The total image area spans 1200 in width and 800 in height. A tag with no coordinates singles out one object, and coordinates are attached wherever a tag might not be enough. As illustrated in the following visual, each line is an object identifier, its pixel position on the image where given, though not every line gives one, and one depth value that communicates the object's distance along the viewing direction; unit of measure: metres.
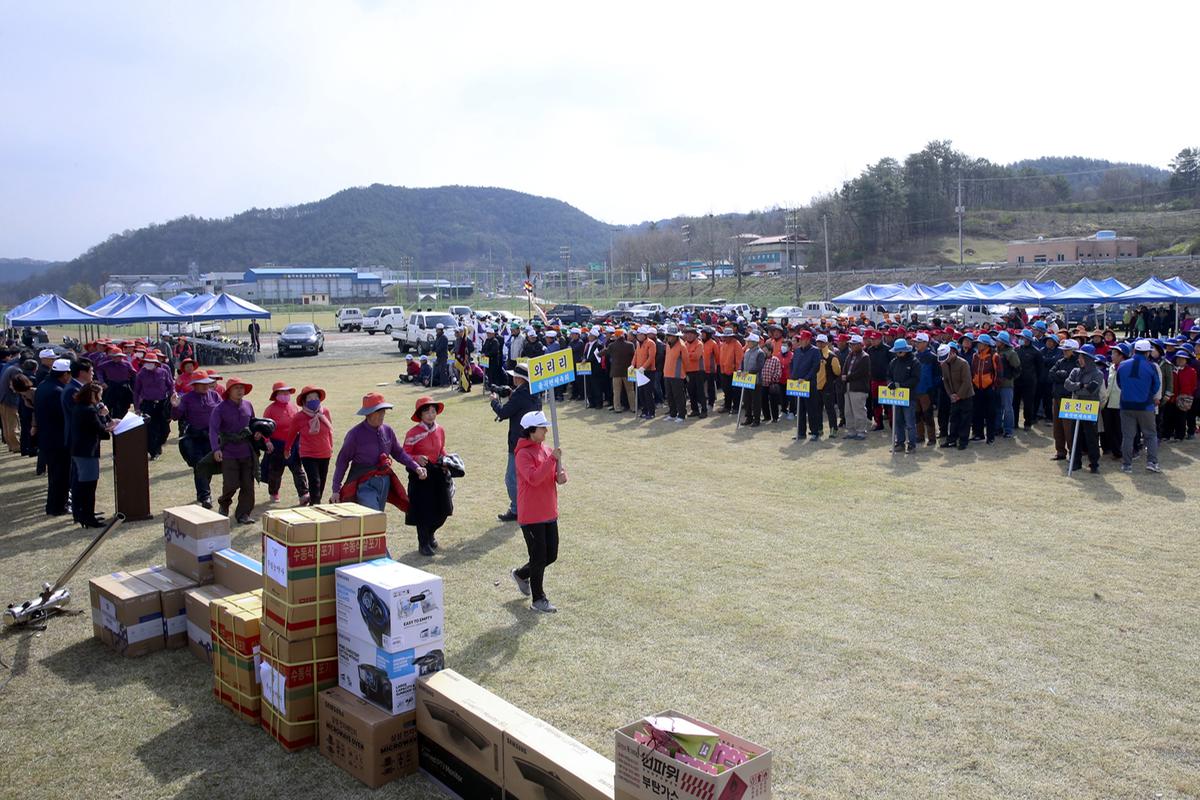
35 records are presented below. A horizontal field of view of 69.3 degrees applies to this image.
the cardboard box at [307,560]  5.12
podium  10.25
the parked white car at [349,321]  56.72
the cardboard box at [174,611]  6.93
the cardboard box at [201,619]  6.68
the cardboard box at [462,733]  4.56
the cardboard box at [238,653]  5.68
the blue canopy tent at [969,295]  35.31
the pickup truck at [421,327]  37.78
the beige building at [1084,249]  70.94
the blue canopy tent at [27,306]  28.36
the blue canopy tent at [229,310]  32.03
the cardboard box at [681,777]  3.45
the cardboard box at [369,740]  4.97
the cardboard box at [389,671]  4.99
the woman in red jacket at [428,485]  9.27
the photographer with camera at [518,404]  9.98
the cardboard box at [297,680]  5.27
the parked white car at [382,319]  51.85
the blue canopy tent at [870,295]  37.99
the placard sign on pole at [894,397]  14.34
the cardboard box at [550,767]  4.04
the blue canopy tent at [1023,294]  32.59
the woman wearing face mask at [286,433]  11.19
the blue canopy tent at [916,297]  36.88
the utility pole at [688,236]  81.61
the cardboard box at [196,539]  7.10
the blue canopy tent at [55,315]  26.17
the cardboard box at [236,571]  6.61
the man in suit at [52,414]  10.77
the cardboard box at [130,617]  6.74
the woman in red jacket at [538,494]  7.31
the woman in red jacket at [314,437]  10.61
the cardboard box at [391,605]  4.87
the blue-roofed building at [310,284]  117.56
